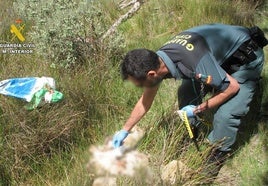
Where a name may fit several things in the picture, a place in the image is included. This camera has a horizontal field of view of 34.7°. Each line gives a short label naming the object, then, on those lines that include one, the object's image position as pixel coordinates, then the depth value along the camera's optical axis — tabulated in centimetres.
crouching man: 275
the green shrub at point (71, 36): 439
